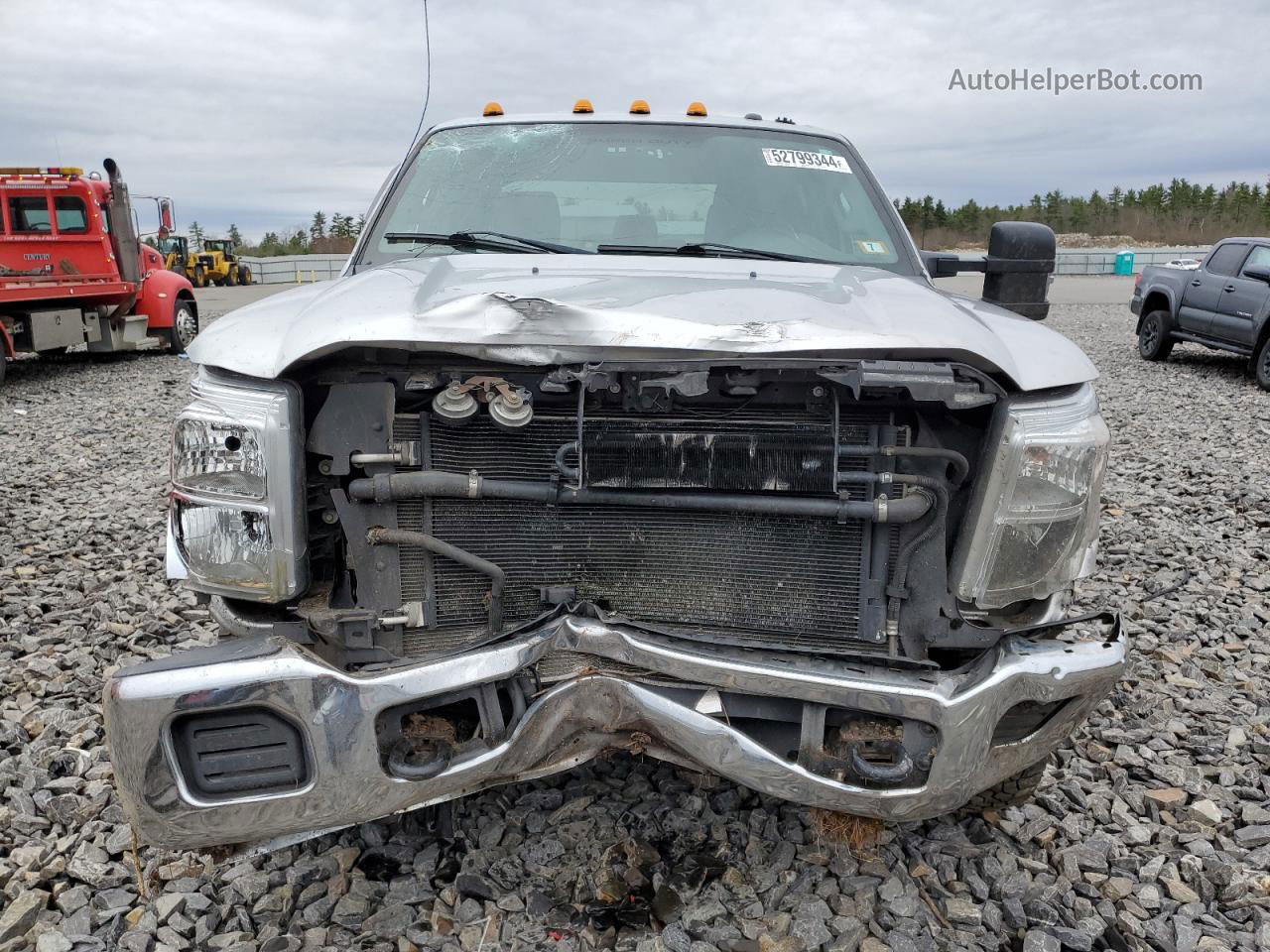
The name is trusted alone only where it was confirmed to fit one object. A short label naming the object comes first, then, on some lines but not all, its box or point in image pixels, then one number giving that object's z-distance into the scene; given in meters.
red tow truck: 10.48
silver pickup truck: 1.92
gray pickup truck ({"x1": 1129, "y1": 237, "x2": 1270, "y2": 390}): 10.48
